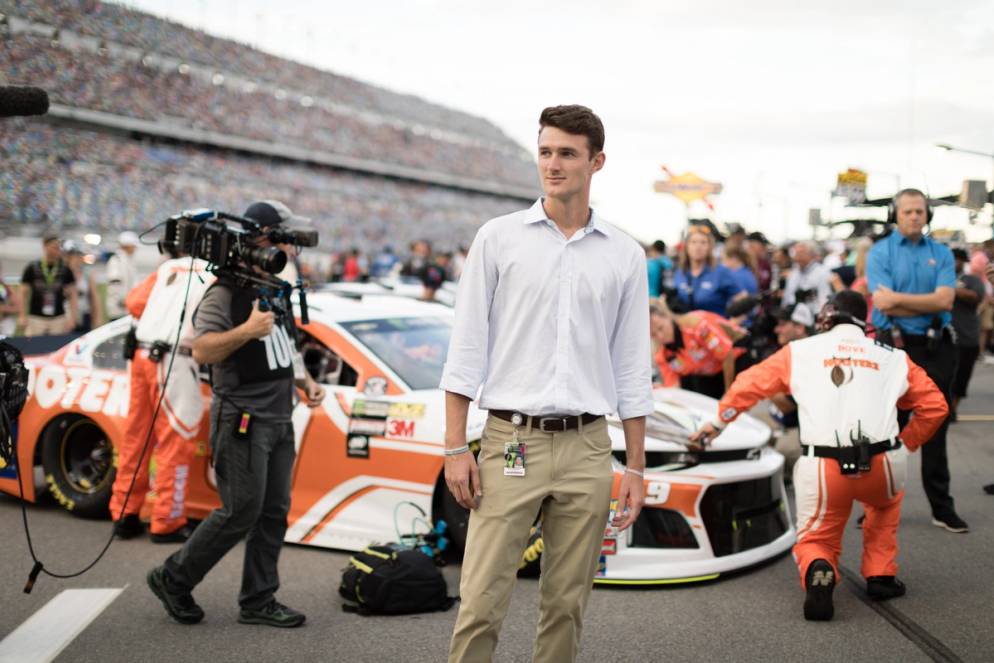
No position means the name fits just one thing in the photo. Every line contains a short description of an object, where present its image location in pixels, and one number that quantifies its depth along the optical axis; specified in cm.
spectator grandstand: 3225
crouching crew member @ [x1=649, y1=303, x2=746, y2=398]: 649
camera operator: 400
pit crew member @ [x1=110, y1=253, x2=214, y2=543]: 535
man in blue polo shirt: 534
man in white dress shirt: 260
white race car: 455
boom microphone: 323
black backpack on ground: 429
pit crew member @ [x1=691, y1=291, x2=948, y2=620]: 417
